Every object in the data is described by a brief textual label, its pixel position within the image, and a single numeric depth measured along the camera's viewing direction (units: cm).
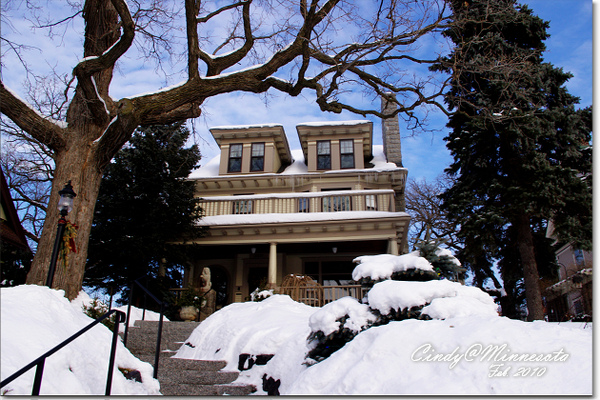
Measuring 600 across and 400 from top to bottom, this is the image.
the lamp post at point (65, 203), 527
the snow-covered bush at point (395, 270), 507
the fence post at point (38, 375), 267
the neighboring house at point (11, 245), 945
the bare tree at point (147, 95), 618
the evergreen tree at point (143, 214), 1170
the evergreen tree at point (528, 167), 1145
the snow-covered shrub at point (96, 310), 610
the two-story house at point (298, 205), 1310
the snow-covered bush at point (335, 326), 403
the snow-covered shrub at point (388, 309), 388
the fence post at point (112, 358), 353
